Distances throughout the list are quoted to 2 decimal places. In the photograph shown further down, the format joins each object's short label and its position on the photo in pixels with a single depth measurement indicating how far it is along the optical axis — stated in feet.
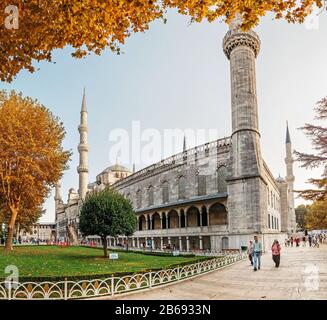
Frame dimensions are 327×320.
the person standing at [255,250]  46.47
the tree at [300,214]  305.30
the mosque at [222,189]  93.76
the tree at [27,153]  78.48
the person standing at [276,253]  48.90
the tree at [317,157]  66.54
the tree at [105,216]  82.43
